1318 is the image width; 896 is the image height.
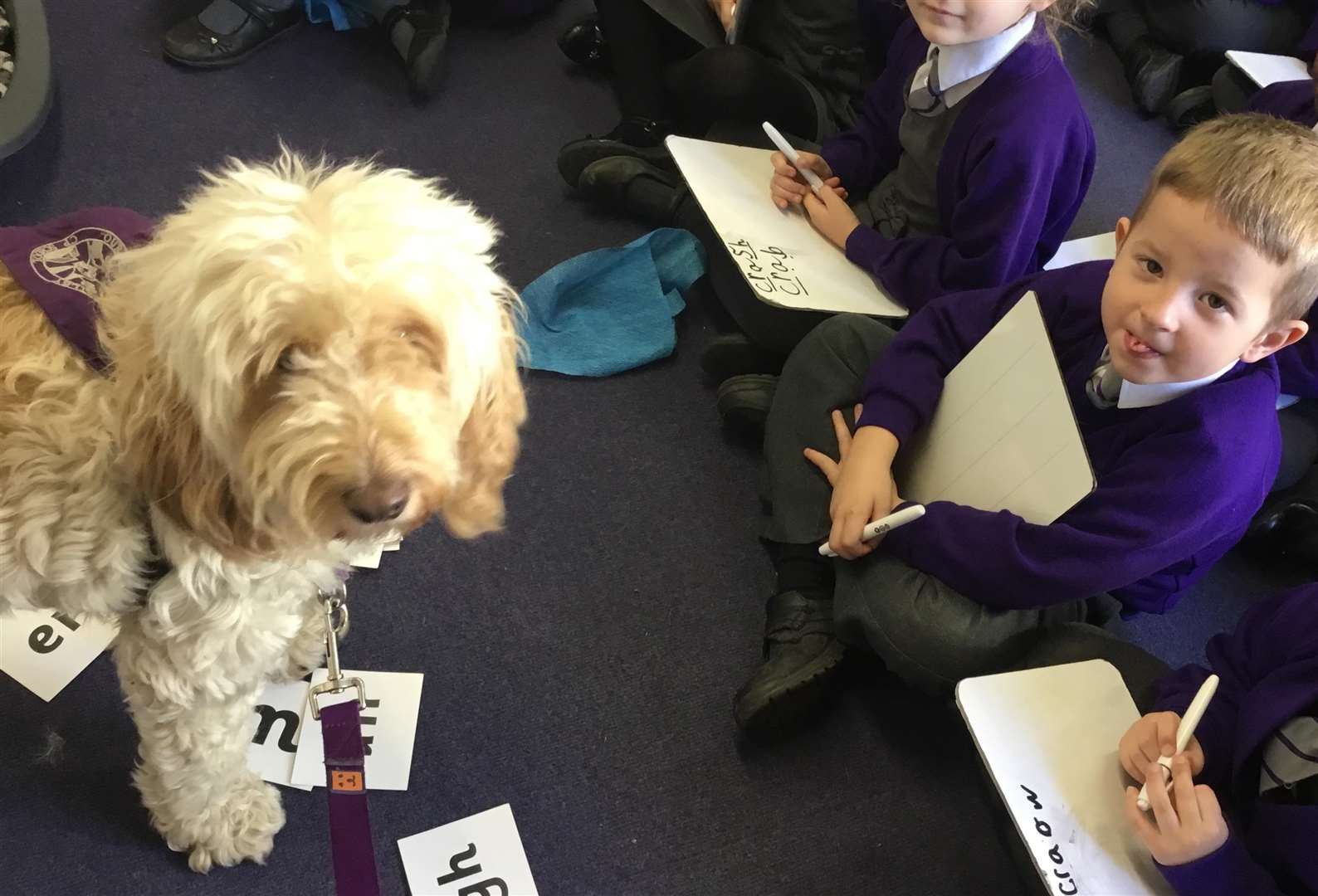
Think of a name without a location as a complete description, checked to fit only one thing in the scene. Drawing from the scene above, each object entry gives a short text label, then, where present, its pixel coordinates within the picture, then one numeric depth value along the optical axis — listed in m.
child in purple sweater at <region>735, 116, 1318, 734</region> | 1.02
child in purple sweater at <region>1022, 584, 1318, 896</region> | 0.99
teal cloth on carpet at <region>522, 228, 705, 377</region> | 1.73
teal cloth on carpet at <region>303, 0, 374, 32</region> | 2.14
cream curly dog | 0.75
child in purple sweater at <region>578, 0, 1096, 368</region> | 1.39
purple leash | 1.00
